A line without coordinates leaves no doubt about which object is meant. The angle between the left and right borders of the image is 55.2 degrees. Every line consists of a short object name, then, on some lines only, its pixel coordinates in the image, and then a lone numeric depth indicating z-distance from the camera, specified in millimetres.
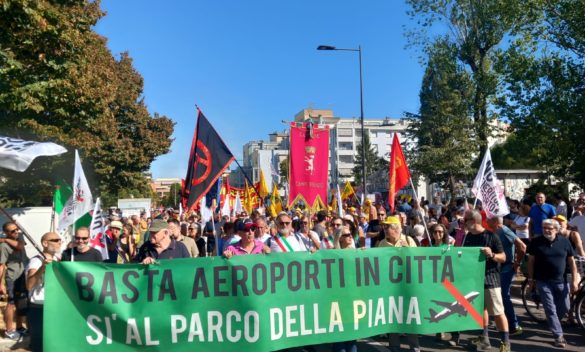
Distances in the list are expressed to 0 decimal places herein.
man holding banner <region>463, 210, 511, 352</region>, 6461
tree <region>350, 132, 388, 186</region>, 80725
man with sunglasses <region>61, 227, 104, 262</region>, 6371
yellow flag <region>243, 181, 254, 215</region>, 23375
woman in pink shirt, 6301
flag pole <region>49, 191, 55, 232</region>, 7440
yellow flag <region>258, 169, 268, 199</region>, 22344
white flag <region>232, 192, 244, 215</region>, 20766
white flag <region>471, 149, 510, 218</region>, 8102
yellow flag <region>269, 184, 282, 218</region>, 20672
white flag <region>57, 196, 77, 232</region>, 7457
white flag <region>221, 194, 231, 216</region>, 17741
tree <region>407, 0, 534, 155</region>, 28406
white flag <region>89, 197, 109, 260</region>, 7824
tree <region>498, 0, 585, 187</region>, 18328
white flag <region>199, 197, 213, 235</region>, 12461
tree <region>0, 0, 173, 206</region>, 11969
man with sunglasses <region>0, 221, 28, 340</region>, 7445
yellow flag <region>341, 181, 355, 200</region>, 22500
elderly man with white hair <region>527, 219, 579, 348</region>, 7000
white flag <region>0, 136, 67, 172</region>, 5152
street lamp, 25500
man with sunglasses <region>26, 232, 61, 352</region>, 5715
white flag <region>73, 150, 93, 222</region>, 7102
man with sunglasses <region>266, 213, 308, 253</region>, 6949
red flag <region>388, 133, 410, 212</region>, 8656
